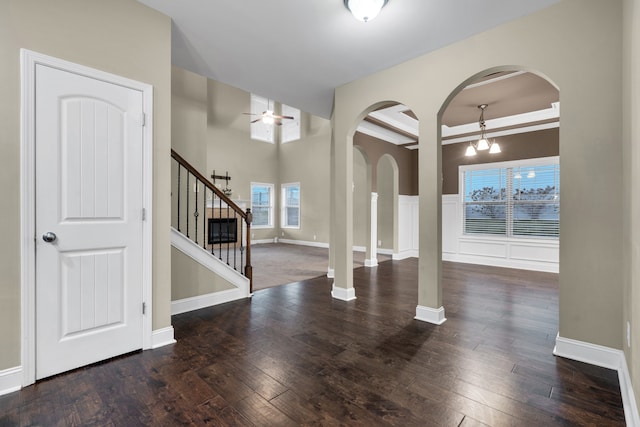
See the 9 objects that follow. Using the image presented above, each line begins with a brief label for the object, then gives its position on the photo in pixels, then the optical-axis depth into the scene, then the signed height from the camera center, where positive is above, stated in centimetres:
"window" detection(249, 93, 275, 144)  1002 +301
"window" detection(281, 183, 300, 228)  1014 +25
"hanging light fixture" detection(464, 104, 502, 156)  478 +114
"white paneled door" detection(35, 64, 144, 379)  200 -5
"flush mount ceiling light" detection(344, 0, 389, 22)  224 +157
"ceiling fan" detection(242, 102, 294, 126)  771 +251
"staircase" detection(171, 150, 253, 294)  329 -30
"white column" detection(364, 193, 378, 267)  618 -52
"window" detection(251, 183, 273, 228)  1005 +26
